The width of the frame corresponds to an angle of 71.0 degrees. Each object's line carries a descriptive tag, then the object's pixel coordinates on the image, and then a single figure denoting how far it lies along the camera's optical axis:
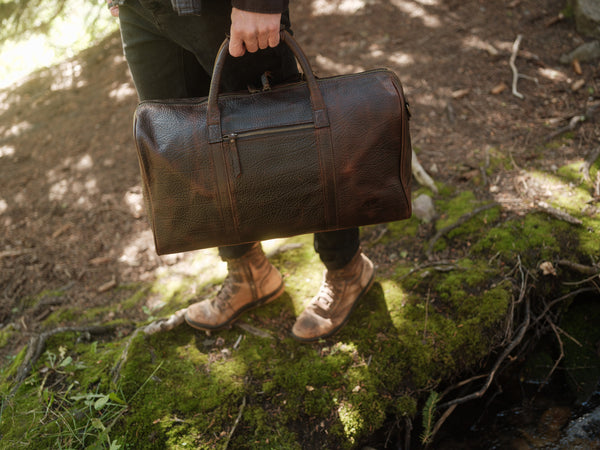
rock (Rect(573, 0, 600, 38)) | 3.68
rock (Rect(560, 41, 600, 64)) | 3.55
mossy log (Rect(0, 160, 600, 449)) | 1.80
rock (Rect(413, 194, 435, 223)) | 2.71
